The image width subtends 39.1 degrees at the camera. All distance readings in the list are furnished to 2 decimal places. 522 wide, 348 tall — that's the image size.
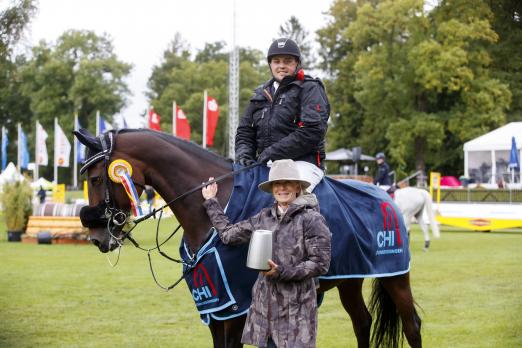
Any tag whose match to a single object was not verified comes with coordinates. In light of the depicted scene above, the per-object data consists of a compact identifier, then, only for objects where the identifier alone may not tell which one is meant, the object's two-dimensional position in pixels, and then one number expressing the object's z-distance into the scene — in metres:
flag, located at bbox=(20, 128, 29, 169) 42.34
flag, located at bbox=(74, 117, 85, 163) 43.45
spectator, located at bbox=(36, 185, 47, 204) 28.47
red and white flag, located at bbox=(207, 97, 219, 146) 35.81
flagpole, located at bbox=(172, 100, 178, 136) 37.09
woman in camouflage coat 4.30
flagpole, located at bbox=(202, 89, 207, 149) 34.69
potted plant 20.22
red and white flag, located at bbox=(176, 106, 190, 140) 37.09
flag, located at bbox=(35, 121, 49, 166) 38.50
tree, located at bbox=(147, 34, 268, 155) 74.56
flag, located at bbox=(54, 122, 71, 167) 37.72
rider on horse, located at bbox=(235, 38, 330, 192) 5.21
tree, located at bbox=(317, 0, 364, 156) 47.16
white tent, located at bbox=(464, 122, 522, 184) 22.31
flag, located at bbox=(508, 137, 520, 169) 19.91
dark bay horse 5.07
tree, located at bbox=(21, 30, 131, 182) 47.72
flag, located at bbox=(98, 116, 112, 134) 40.34
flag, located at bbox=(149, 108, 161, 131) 41.09
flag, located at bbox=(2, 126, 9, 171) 42.38
